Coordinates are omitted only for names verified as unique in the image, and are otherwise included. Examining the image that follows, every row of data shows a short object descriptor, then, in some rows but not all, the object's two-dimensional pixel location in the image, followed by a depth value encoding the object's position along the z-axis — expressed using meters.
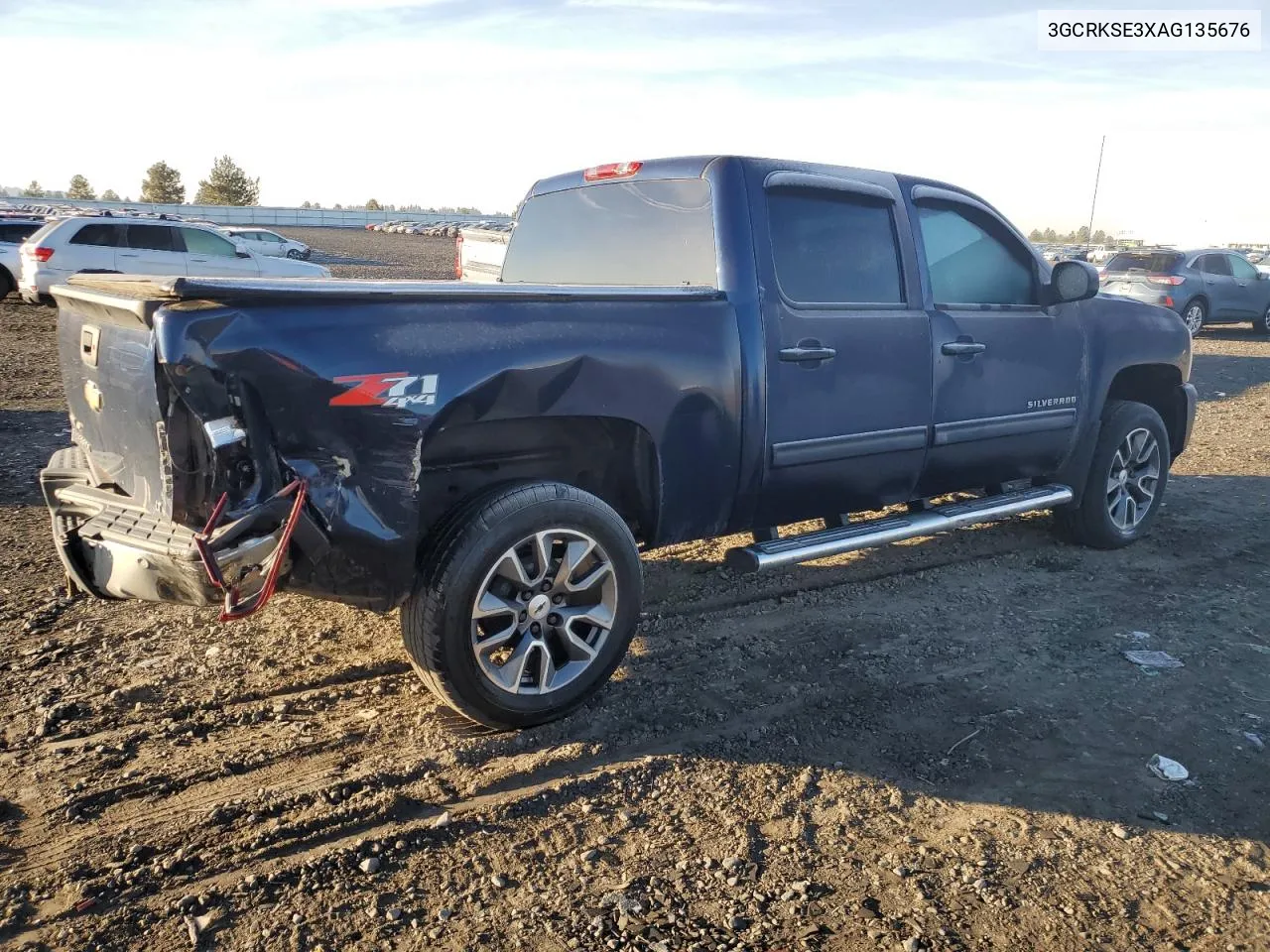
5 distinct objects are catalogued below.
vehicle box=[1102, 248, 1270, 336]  16.86
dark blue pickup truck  2.88
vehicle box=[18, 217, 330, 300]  15.23
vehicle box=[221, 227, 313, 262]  32.28
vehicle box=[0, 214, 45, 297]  17.03
